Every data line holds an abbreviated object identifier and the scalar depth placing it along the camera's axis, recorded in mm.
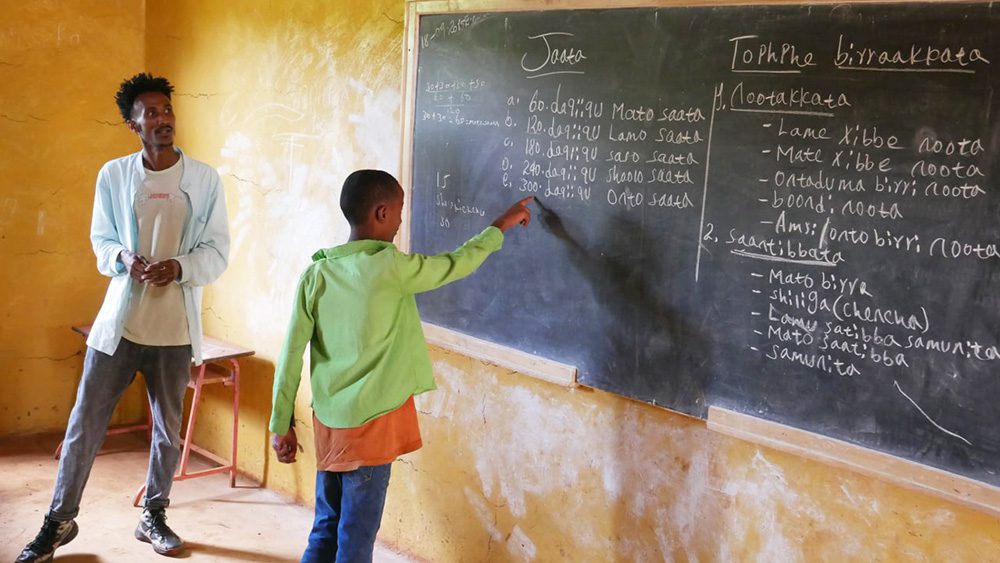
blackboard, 2244
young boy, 2758
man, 3609
